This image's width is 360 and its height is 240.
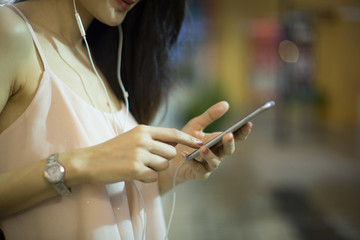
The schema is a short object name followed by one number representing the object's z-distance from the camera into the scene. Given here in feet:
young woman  1.48
